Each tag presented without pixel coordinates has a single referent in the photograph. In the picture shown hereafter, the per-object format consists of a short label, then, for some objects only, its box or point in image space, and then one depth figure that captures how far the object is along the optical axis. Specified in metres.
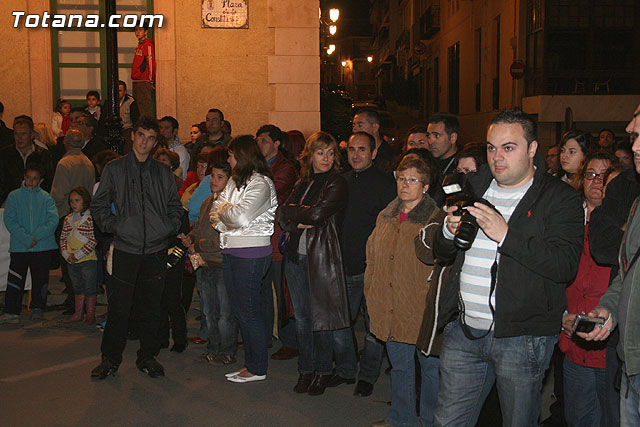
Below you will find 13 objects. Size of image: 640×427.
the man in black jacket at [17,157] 9.61
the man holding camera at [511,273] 3.46
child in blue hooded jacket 8.30
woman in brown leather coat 5.91
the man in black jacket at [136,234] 6.25
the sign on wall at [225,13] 12.00
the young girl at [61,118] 11.87
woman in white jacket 6.05
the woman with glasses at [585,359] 4.40
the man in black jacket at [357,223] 6.13
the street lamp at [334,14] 28.09
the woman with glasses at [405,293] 4.85
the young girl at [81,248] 8.05
